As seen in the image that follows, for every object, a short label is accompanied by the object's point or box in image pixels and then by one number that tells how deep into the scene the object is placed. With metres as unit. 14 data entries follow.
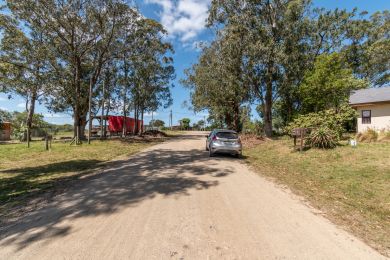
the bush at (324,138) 12.84
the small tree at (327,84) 19.79
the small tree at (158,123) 87.11
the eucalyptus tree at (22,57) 19.92
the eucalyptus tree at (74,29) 18.62
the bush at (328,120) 13.71
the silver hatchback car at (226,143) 13.53
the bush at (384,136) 15.65
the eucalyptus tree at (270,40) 20.59
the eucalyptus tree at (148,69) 24.88
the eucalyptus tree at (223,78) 21.31
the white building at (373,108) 21.50
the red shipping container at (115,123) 35.75
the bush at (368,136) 15.98
